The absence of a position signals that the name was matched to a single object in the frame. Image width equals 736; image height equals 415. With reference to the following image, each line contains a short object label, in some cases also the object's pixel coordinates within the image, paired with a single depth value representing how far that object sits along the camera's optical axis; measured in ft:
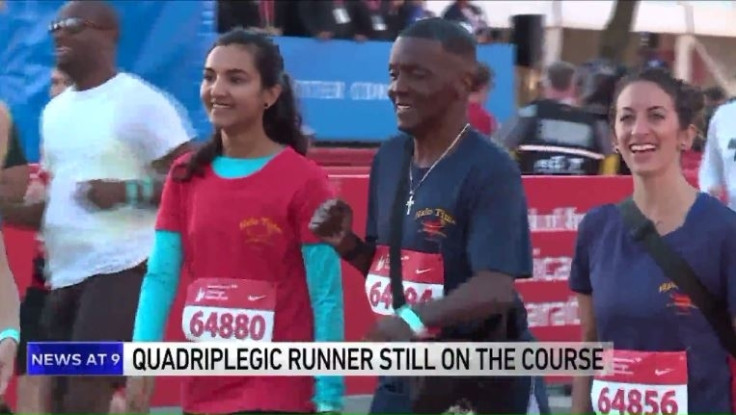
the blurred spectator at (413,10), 48.24
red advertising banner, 30.71
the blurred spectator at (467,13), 52.09
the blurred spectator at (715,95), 49.97
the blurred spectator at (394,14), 47.80
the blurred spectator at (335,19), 45.24
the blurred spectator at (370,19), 46.50
